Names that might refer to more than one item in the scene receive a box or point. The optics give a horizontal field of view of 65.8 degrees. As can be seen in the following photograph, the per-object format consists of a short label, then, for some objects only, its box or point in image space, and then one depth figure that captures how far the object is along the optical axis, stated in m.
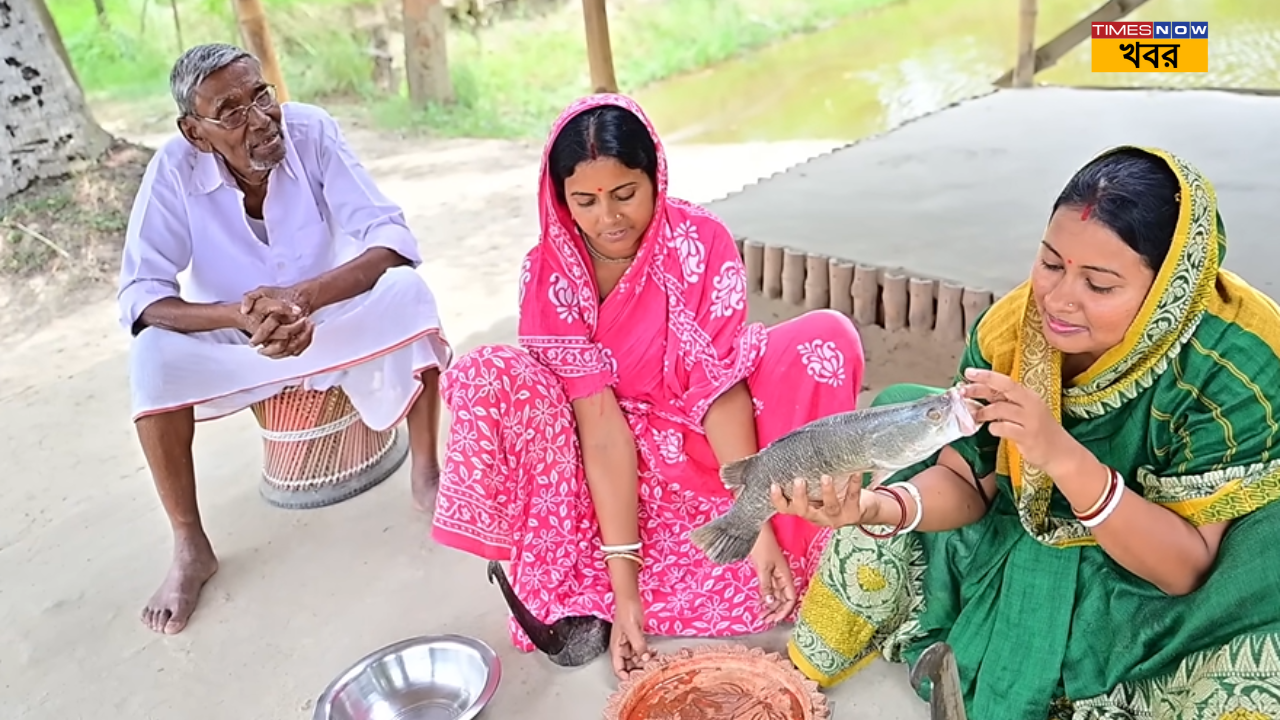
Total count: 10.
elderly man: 2.62
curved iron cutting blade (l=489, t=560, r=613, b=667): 2.24
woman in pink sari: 2.16
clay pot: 2.02
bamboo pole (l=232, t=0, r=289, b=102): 6.23
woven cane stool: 3.02
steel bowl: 2.18
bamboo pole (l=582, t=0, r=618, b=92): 4.88
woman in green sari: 1.50
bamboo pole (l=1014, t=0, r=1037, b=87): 6.08
